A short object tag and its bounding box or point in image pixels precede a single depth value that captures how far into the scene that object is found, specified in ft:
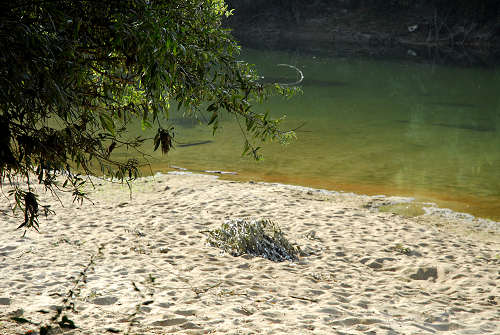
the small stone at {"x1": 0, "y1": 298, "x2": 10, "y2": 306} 33.04
